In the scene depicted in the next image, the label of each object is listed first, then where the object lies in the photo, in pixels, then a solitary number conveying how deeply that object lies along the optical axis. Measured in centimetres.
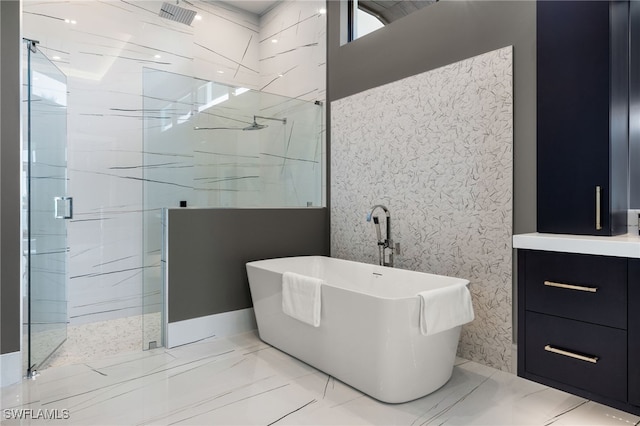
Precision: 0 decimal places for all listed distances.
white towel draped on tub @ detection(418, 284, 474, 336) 194
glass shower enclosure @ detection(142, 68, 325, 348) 299
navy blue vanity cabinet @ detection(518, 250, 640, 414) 157
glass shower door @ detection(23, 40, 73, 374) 239
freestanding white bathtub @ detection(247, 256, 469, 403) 195
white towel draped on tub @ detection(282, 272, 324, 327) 232
